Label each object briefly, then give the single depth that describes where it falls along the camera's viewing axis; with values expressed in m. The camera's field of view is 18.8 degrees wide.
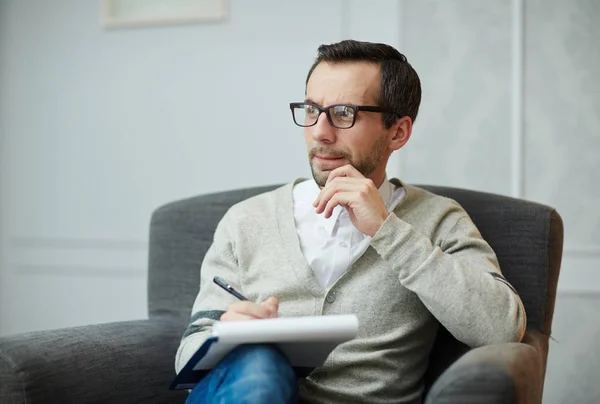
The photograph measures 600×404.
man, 3.05
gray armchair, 2.84
